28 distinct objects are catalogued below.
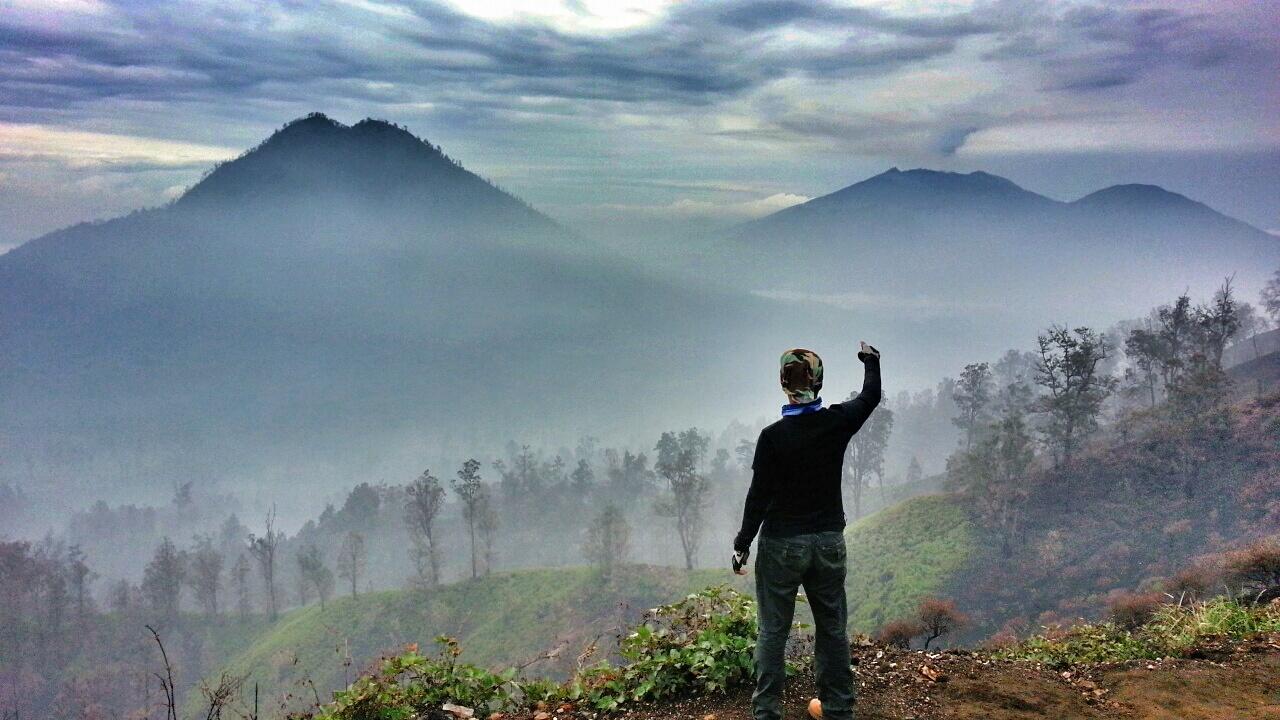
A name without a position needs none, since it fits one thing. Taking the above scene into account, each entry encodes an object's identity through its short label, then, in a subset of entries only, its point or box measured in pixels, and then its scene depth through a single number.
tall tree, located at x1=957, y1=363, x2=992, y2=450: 93.50
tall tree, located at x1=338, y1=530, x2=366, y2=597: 87.81
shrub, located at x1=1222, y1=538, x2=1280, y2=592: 11.89
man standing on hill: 6.25
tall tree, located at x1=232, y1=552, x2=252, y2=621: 96.50
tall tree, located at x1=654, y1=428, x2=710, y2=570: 89.91
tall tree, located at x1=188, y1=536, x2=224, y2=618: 92.94
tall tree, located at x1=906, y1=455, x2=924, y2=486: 111.44
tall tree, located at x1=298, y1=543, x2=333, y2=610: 86.38
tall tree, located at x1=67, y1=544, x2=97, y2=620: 92.75
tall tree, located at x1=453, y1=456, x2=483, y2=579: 90.78
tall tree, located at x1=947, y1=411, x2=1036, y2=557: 63.12
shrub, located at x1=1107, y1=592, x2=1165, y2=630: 11.49
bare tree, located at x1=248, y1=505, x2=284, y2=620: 91.84
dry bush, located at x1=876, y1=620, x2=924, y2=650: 10.99
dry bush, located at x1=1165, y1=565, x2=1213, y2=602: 23.71
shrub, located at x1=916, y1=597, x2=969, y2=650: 14.71
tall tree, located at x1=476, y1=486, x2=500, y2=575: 94.88
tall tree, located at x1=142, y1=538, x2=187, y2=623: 93.00
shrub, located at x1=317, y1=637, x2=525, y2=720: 7.55
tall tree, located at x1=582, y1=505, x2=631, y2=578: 83.00
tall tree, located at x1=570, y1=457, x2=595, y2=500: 118.62
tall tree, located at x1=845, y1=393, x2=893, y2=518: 96.06
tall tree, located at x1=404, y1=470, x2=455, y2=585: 86.88
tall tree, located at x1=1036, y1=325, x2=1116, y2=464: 65.56
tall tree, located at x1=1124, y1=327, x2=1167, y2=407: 74.19
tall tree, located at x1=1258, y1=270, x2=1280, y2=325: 101.50
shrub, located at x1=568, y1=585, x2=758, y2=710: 7.89
